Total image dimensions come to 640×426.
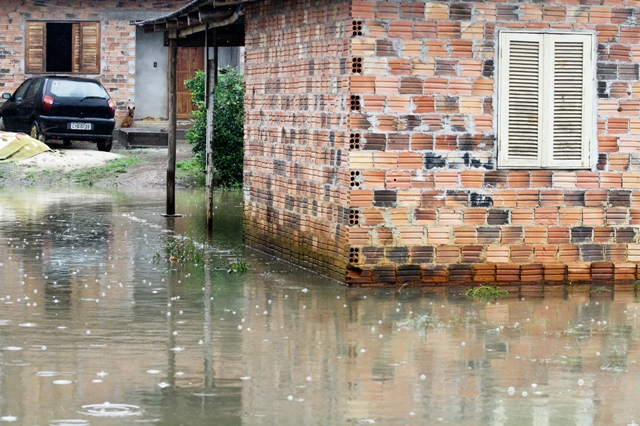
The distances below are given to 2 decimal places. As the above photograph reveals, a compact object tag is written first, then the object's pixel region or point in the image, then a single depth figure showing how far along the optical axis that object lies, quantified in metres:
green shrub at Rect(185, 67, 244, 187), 25.17
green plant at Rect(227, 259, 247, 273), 14.41
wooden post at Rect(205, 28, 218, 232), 18.22
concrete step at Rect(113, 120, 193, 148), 31.80
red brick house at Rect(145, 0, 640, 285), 13.25
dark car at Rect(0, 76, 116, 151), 29.38
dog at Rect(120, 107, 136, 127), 34.78
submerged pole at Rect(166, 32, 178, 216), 20.23
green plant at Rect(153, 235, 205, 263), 15.37
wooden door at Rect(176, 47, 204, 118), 36.22
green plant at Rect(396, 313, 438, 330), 10.99
